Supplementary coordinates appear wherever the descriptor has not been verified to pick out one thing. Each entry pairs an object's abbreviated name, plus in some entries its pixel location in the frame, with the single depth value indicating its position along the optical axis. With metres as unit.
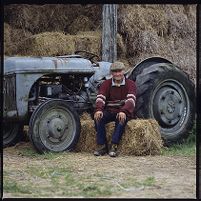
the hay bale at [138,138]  7.39
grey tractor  7.46
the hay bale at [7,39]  9.71
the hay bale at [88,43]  9.87
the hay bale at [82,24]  10.48
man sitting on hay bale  7.38
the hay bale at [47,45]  9.54
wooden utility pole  9.81
